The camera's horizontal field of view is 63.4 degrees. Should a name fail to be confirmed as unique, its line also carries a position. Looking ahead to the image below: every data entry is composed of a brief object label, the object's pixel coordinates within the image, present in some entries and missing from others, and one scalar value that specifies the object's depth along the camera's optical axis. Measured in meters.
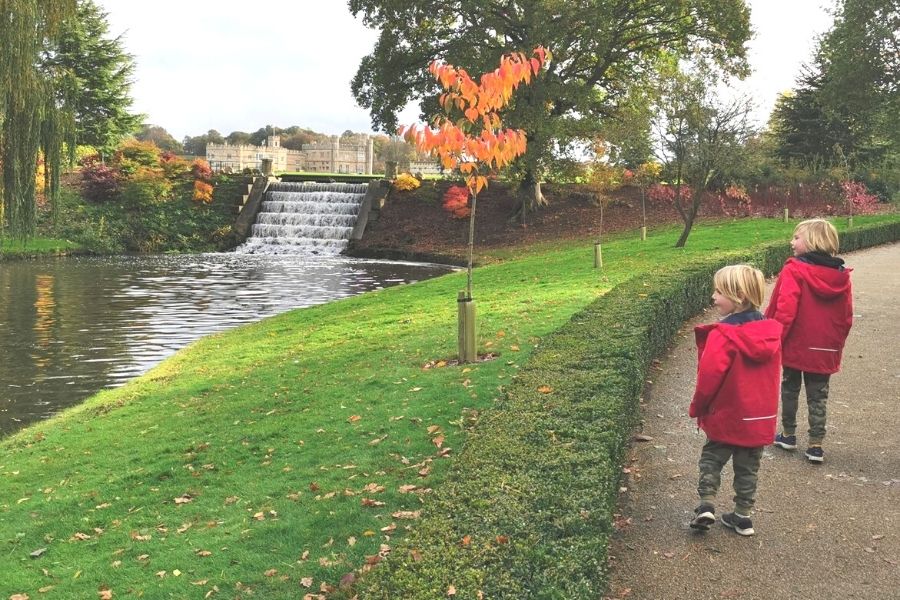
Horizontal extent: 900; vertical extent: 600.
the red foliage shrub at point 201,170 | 41.34
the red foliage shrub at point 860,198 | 30.45
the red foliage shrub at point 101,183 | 38.88
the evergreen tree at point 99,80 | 44.12
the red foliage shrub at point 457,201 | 35.94
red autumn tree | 7.67
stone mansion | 120.56
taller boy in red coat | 5.63
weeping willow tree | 10.41
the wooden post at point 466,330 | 8.89
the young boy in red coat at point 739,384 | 4.45
